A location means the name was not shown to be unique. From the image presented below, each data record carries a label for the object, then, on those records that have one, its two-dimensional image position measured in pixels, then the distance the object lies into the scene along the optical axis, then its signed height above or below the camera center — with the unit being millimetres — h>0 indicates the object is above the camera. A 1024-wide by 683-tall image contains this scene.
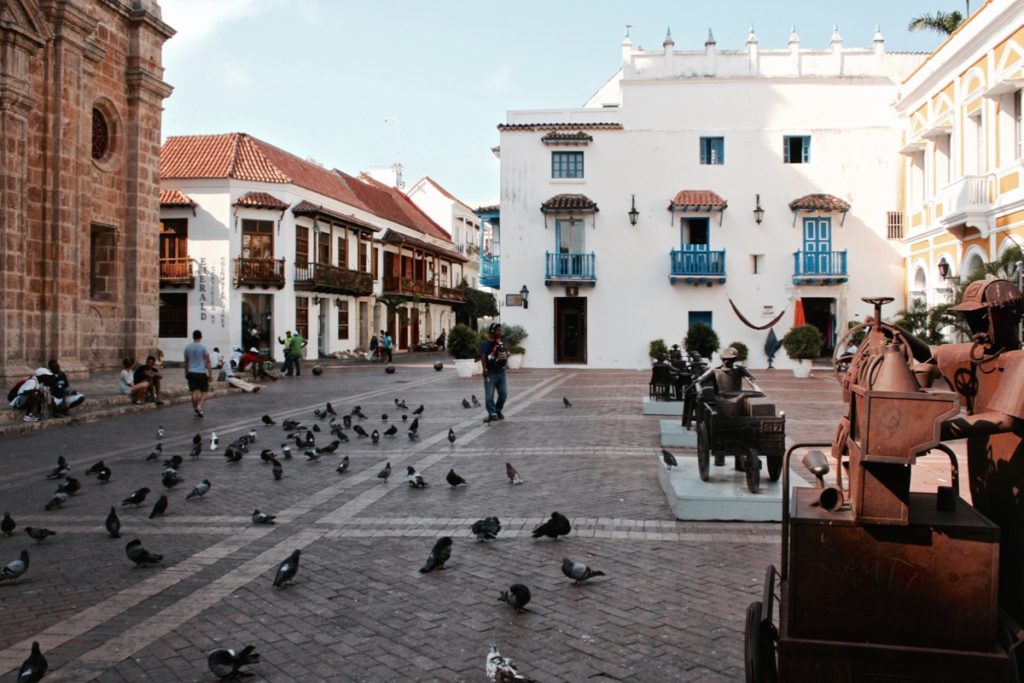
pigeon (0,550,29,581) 5230 -1531
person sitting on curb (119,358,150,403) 16922 -1034
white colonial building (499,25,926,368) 30188 +5310
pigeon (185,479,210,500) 7793 -1496
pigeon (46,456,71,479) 8852 -1501
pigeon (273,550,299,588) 5059 -1482
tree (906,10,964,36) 32250 +12892
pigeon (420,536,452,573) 5410 -1481
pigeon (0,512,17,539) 6520 -1553
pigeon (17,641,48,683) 3648 -1530
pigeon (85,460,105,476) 8773 -1456
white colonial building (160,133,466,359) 35375 +4156
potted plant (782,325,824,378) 25875 -263
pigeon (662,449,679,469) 7989 -1220
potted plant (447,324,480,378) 26531 -335
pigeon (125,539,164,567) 5508 -1505
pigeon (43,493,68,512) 7462 -1553
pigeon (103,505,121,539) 6379 -1507
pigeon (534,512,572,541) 6059 -1441
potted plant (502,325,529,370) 30516 -146
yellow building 19094 +5287
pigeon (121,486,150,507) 7438 -1491
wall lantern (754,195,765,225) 30484 +4845
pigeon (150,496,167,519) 7113 -1524
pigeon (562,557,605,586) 5043 -1479
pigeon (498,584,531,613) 4598 -1495
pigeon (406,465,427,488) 8235 -1488
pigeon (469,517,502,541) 6056 -1451
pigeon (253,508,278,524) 6807 -1547
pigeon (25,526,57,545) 6246 -1543
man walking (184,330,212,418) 15656 -687
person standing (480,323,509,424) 14016 -545
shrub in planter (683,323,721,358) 27453 -47
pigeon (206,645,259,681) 3758 -1538
